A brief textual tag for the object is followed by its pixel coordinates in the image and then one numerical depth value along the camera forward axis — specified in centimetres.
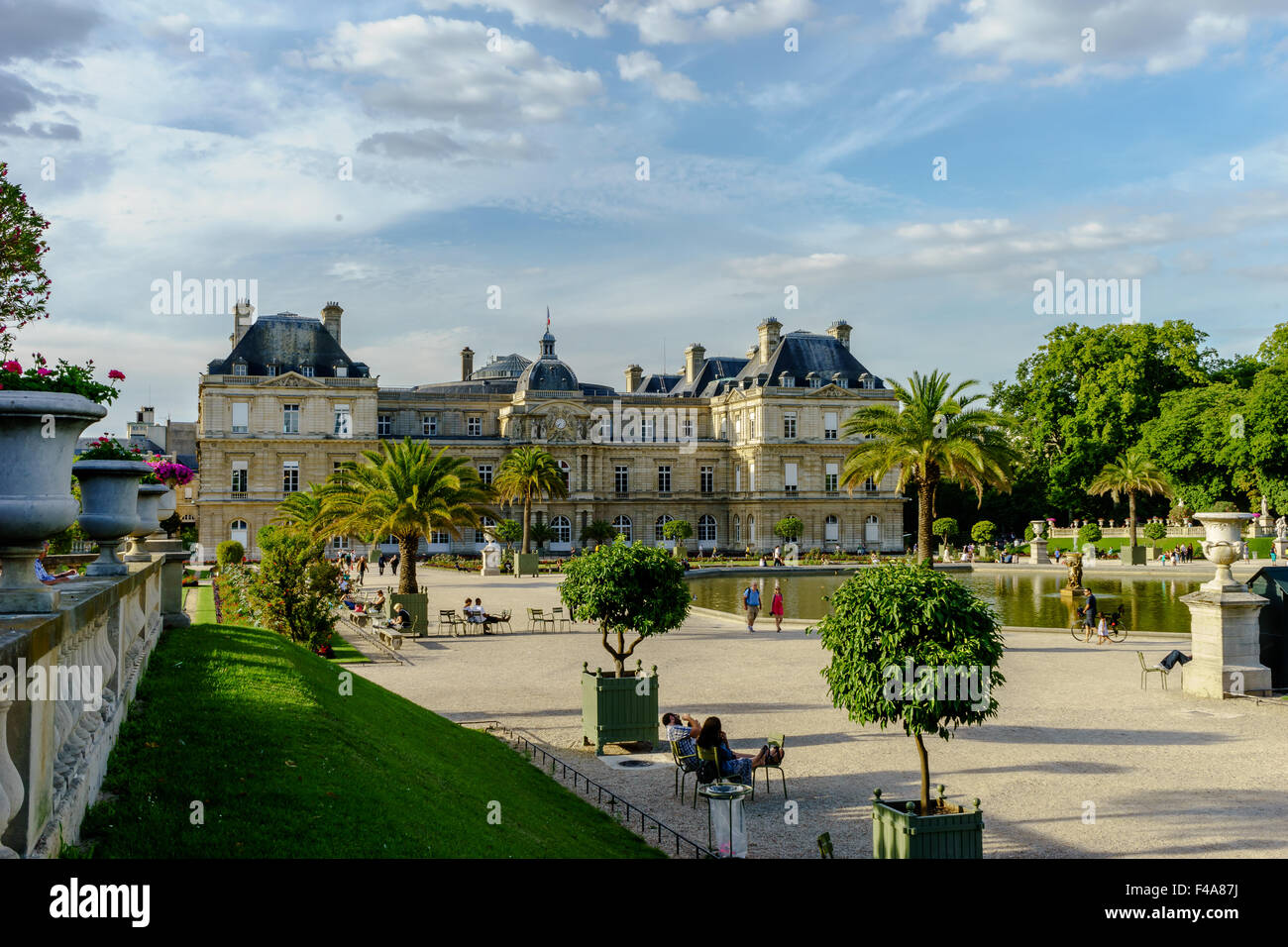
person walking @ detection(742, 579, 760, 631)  2639
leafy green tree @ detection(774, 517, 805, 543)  6141
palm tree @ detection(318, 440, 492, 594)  3042
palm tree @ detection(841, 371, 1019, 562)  3288
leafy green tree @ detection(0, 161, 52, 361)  1894
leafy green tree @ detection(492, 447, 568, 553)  5203
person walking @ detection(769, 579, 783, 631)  2659
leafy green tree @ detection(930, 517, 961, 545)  5675
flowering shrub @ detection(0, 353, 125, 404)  789
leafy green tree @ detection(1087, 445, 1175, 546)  5778
